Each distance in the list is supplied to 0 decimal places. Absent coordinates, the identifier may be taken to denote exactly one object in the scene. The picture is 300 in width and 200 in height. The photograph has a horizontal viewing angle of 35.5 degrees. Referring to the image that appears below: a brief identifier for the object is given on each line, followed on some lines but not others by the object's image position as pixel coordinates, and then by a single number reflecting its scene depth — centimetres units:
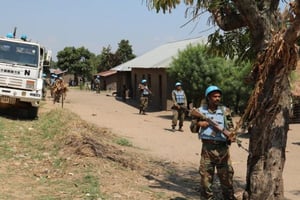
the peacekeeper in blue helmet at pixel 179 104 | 1496
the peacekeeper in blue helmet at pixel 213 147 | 583
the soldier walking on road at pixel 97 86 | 4804
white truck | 1433
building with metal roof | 2631
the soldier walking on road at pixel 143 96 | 2138
